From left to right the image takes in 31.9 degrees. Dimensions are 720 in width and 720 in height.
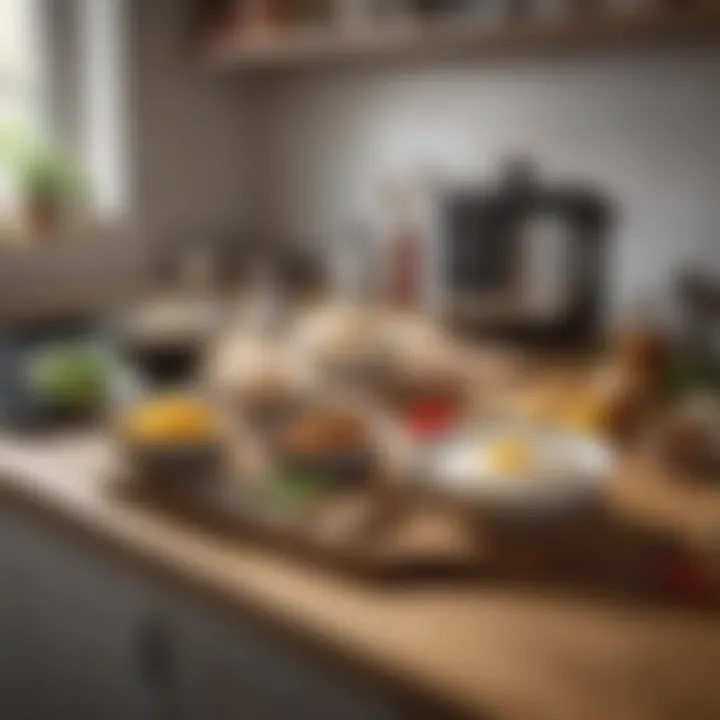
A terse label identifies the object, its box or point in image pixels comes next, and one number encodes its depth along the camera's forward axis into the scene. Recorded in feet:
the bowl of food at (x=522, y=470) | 3.91
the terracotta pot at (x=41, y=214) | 7.75
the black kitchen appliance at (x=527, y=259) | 6.23
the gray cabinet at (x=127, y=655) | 3.64
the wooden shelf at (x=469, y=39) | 5.57
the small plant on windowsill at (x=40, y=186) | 7.67
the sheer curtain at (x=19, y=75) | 7.97
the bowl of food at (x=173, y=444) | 4.45
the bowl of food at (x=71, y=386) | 5.32
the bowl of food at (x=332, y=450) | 4.34
